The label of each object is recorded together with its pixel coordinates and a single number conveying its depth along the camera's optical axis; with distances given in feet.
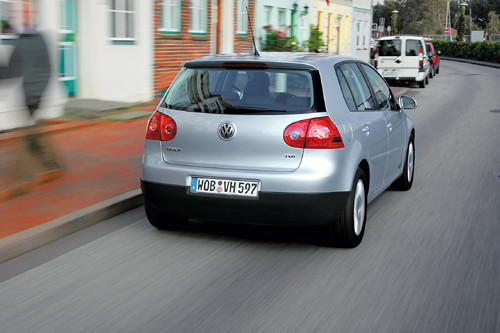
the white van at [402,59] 97.96
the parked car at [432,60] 117.61
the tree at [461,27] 271.55
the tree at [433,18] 429.79
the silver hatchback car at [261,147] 19.04
